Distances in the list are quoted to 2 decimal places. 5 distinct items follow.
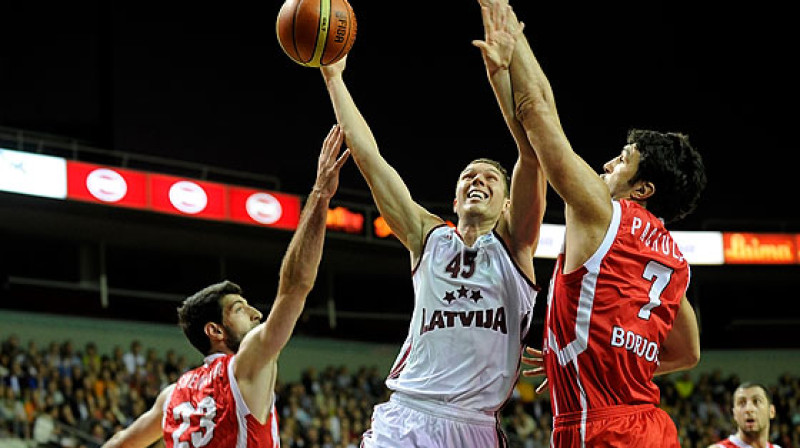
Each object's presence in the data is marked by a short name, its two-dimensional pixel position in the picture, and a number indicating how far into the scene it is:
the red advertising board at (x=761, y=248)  22.80
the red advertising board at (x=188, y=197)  18.70
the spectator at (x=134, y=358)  16.36
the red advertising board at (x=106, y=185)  17.72
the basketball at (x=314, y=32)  5.29
